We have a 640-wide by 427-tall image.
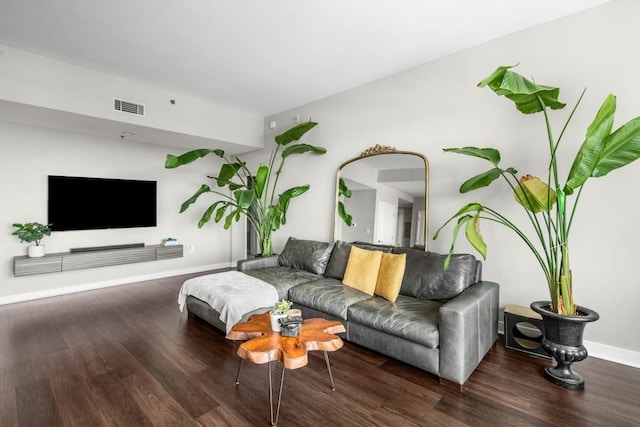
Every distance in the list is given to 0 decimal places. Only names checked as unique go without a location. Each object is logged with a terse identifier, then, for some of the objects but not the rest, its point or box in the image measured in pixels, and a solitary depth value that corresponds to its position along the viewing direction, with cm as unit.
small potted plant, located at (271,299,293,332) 197
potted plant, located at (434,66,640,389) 179
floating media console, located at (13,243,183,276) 377
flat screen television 416
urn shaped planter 206
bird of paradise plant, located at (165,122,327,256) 402
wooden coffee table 168
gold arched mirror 339
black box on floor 251
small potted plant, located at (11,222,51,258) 370
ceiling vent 375
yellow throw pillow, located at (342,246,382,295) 302
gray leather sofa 208
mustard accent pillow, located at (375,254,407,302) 280
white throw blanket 271
